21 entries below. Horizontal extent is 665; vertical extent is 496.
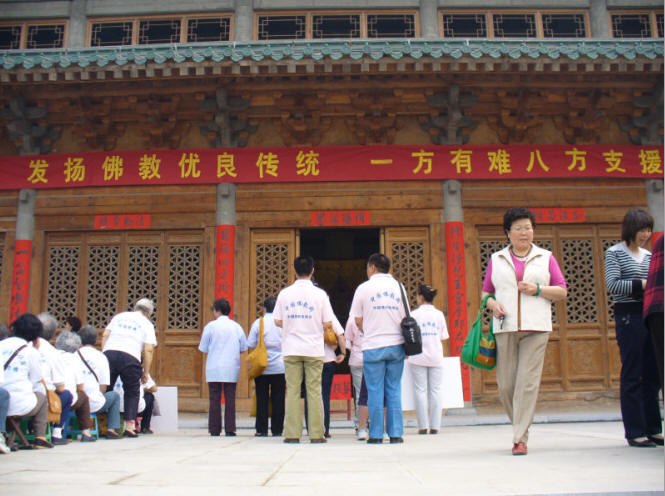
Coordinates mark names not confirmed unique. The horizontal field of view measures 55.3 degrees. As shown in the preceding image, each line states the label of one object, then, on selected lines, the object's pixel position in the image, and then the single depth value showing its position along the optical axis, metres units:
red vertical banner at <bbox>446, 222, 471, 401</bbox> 9.35
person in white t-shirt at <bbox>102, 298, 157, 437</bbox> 7.02
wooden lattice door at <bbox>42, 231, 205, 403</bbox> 9.62
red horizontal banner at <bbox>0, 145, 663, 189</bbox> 9.83
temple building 9.52
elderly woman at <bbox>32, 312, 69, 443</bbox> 5.59
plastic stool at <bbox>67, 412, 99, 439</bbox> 6.50
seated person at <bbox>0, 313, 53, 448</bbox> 5.22
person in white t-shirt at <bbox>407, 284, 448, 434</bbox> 7.05
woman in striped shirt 4.63
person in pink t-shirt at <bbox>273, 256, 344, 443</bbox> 5.98
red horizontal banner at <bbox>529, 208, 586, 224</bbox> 9.84
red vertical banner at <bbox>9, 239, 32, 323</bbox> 9.69
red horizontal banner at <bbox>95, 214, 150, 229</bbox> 9.86
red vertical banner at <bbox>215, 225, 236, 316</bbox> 9.51
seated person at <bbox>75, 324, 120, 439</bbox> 6.57
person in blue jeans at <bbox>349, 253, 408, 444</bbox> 5.61
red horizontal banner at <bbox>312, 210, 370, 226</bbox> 9.71
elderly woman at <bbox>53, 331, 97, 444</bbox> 6.14
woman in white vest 4.33
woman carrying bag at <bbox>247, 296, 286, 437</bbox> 7.16
